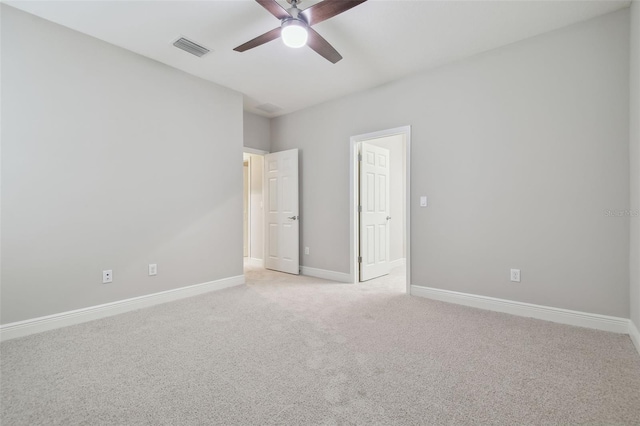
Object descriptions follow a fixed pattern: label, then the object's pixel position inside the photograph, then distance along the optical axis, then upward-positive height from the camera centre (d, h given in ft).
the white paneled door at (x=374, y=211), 14.01 -0.07
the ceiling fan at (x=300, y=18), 6.61 +4.65
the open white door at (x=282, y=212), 15.52 -0.09
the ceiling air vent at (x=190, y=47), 9.36 +5.45
